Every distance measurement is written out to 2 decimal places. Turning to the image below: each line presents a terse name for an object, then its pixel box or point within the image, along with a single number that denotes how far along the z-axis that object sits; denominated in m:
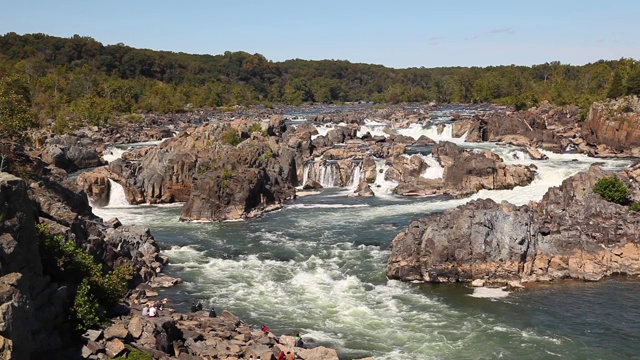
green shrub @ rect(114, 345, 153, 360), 23.36
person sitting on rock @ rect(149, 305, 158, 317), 29.60
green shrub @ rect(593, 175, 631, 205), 47.06
